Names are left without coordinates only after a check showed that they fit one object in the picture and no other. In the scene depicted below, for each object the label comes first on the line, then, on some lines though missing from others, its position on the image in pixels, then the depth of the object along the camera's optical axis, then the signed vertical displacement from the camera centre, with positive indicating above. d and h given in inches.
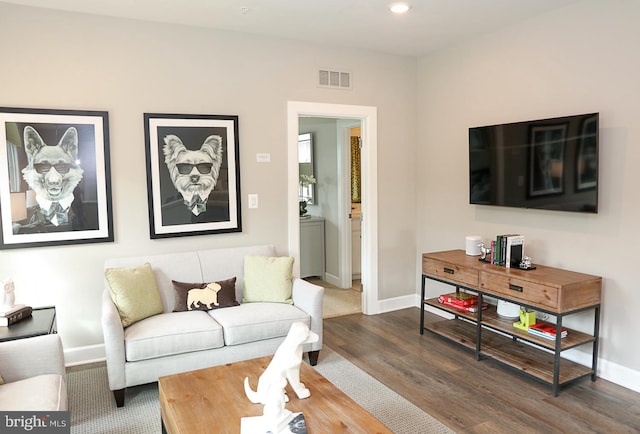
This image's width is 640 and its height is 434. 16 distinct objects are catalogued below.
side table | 105.6 -31.6
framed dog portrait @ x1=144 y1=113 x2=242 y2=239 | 146.3 +5.6
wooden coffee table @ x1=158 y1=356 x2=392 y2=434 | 76.8 -38.9
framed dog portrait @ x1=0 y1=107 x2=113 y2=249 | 128.8 +4.6
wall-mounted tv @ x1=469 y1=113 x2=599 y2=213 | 124.7 +6.4
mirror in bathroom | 250.5 +14.0
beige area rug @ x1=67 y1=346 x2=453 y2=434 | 105.0 -53.2
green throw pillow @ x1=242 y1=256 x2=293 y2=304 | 143.6 -28.3
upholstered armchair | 83.0 -36.6
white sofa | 113.6 -36.1
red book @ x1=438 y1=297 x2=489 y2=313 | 152.9 -40.5
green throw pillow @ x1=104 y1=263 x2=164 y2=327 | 122.8 -27.4
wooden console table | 119.6 -32.6
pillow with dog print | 135.7 -31.1
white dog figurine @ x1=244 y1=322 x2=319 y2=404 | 76.7 -28.9
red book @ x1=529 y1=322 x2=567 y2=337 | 126.2 -40.3
